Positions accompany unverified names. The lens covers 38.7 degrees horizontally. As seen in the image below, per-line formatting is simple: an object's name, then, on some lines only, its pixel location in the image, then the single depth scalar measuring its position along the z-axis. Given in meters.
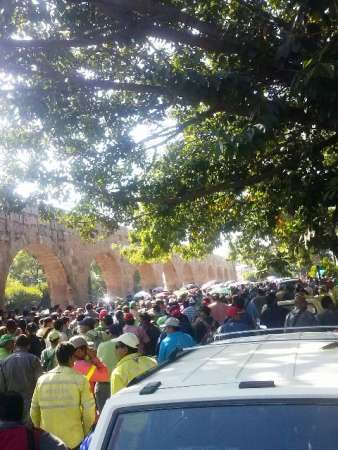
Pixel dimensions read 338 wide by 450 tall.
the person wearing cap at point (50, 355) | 5.89
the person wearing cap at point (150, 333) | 7.70
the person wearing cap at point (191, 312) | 9.81
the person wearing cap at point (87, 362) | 4.57
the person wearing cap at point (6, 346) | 5.62
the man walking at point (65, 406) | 3.62
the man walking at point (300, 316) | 6.77
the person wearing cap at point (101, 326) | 7.90
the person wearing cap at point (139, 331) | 7.33
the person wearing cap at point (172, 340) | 5.60
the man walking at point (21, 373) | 4.73
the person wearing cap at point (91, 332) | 6.95
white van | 1.66
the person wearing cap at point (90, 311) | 10.29
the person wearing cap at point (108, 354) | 5.63
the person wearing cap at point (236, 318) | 6.64
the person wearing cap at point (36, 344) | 6.54
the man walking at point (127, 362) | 4.11
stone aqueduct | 18.14
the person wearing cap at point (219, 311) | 9.55
